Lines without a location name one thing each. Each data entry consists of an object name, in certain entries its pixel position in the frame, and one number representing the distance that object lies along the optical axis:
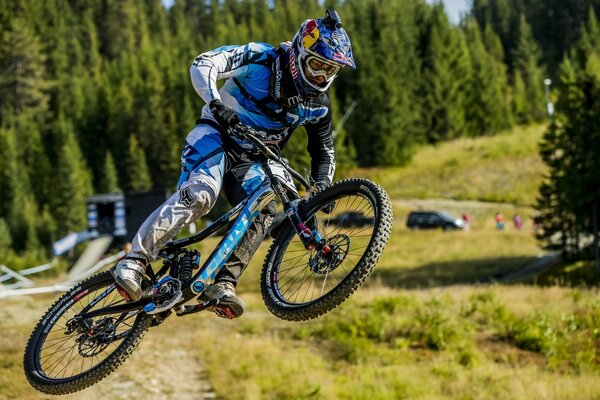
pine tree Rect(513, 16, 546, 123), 129.25
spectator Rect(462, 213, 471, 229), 69.12
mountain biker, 7.84
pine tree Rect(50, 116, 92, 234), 109.19
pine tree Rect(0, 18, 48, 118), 137.00
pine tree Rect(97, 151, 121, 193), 114.06
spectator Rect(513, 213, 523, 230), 68.50
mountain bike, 7.70
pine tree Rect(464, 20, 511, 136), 121.19
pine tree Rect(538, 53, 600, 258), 47.91
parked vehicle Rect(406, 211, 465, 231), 67.81
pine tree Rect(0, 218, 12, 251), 101.44
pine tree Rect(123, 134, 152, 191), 112.94
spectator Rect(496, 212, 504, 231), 67.88
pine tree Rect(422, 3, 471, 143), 115.19
